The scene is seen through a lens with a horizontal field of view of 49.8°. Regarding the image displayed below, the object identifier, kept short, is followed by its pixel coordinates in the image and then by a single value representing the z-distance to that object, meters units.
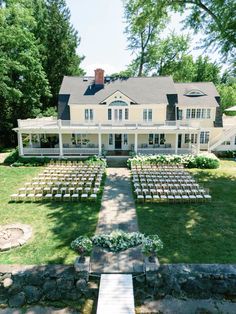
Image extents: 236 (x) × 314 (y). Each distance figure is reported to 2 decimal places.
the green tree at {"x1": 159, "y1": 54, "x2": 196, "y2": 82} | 45.31
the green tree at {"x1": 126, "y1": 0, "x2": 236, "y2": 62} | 17.24
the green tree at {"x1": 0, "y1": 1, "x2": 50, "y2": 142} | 27.89
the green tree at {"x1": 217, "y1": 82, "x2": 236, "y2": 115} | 48.14
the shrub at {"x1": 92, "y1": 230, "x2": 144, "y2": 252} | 8.67
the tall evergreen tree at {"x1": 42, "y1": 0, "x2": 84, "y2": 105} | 41.03
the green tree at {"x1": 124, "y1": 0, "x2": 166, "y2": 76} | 39.82
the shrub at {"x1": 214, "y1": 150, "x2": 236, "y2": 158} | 27.71
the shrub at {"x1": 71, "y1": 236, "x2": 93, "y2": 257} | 8.01
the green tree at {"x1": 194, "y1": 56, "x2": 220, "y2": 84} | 53.00
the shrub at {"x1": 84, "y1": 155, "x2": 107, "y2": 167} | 22.64
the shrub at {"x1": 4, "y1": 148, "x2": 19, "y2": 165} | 24.73
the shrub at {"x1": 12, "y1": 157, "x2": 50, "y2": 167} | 23.31
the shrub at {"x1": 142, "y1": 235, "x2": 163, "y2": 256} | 8.20
